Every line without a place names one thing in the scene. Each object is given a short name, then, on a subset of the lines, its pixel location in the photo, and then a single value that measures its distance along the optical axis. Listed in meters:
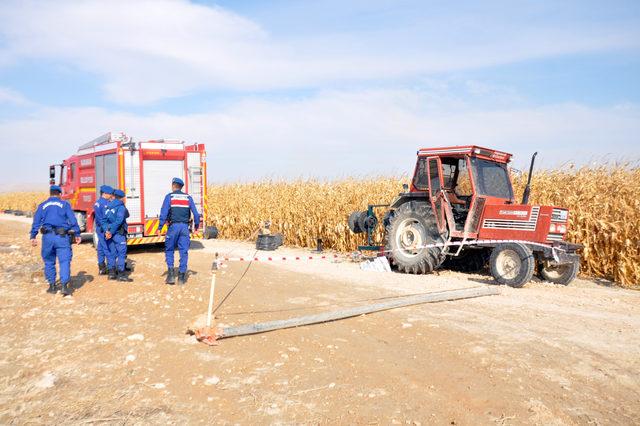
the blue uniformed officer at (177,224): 8.40
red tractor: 8.23
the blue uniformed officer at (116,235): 8.82
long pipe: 5.38
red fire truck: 12.00
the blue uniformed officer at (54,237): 7.54
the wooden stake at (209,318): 5.32
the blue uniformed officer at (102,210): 8.96
